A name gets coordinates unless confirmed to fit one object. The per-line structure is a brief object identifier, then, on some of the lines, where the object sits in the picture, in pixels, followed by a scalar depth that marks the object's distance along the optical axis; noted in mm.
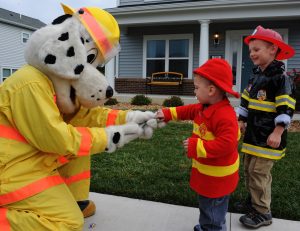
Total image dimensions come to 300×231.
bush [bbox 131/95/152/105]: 11258
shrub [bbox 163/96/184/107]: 10719
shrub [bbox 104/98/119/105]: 11428
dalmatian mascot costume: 2066
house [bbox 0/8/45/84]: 25344
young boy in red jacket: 2281
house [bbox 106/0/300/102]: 11141
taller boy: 2861
